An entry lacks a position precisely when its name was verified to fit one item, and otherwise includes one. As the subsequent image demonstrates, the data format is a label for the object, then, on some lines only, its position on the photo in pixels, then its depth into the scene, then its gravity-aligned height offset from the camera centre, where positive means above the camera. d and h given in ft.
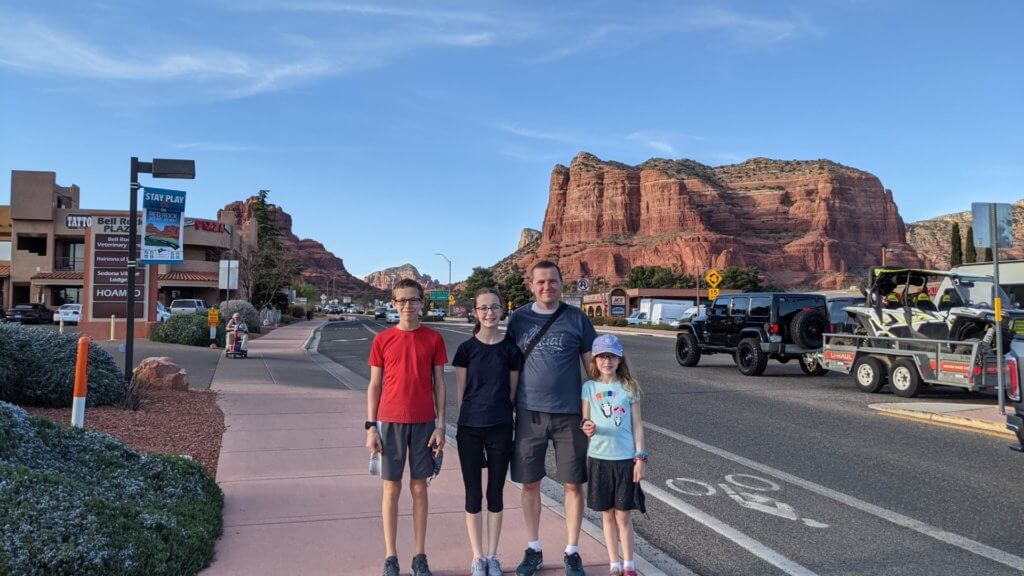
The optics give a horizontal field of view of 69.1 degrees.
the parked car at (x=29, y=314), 133.18 -0.62
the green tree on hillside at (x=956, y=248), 216.95 +22.67
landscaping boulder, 37.50 -3.20
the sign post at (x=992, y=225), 36.88 +4.94
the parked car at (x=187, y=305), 139.59 +1.53
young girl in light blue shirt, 13.88 -2.47
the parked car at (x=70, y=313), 128.36 -0.32
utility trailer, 39.24 -2.31
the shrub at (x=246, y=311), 106.73 +0.34
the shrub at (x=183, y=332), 77.51 -1.99
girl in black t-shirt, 14.23 -1.89
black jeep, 55.06 -0.58
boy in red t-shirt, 14.25 -1.88
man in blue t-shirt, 14.30 -1.87
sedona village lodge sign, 72.64 +4.31
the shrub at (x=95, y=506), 12.07 -3.69
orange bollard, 23.38 -2.38
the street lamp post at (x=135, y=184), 36.32 +6.41
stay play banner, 42.24 +5.00
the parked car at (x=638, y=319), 201.04 +0.08
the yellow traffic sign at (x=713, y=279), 118.93 +6.77
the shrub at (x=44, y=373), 29.43 -2.50
